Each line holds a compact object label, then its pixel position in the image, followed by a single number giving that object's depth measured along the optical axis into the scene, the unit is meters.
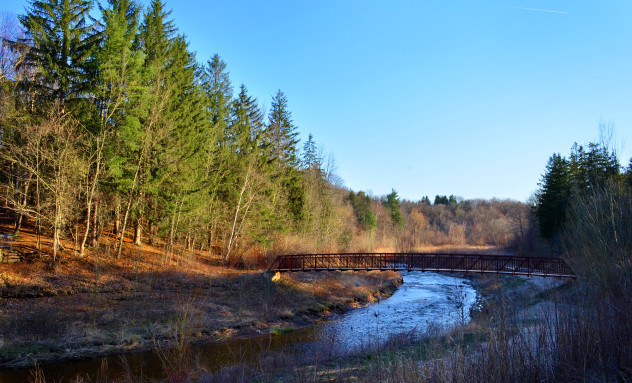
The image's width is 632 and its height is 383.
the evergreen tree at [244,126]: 32.91
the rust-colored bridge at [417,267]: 23.03
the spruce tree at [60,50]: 21.41
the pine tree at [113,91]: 20.31
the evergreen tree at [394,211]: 83.86
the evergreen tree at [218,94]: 31.50
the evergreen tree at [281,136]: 36.94
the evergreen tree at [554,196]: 36.97
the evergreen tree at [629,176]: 22.67
